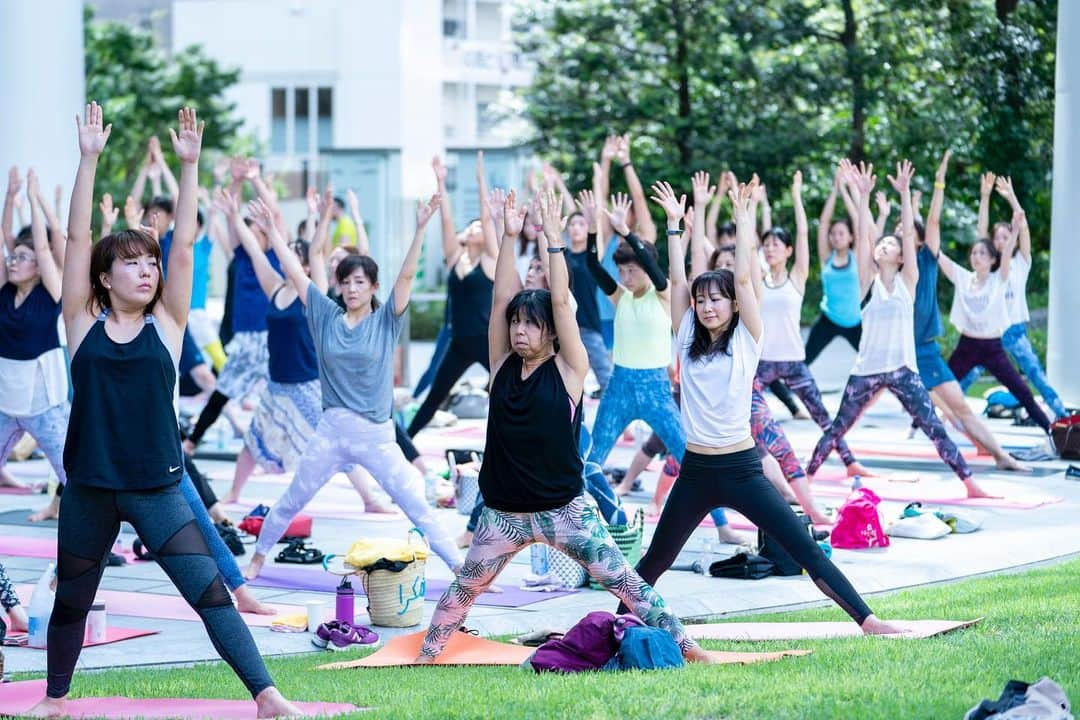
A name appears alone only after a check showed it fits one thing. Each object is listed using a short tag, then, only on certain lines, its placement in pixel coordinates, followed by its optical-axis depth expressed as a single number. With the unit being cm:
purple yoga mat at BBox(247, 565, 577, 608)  915
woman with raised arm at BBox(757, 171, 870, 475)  1277
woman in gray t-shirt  921
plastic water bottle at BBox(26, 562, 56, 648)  796
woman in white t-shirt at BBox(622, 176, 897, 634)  743
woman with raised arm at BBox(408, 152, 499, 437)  1352
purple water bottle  835
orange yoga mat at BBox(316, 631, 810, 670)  735
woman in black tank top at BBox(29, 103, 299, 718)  596
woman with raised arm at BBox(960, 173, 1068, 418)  1524
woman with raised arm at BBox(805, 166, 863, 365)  1561
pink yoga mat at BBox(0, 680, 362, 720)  616
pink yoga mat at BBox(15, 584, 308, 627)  869
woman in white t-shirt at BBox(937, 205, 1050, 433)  1441
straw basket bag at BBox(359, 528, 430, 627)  855
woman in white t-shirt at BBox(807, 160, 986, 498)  1209
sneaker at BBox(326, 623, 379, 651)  804
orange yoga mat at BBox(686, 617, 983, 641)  756
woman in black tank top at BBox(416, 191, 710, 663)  696
